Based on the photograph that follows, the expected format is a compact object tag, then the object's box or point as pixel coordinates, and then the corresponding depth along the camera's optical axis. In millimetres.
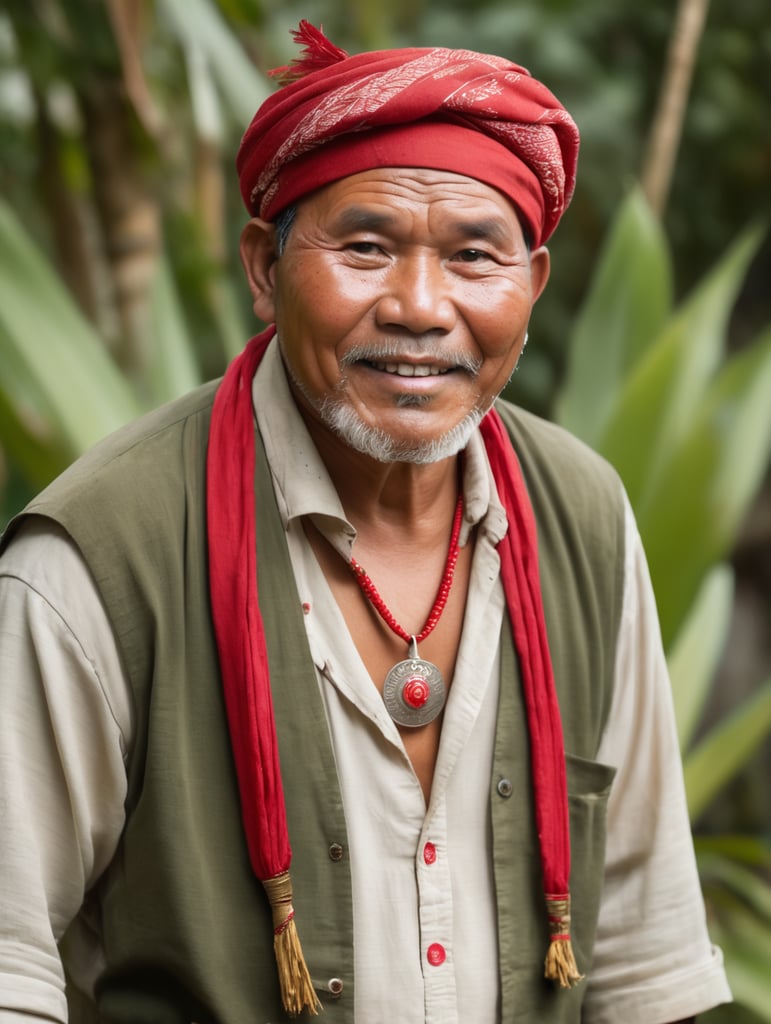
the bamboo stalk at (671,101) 2996
